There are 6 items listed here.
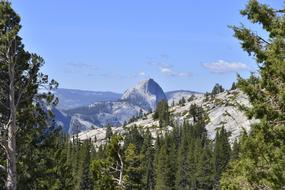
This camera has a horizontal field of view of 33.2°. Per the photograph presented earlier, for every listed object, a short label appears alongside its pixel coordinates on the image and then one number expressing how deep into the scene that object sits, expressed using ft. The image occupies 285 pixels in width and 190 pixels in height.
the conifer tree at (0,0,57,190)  84.79
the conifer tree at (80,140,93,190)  326.85
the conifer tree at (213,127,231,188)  362.12
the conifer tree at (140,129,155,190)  384.68
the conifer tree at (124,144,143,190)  162.56
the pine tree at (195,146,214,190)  352.08
